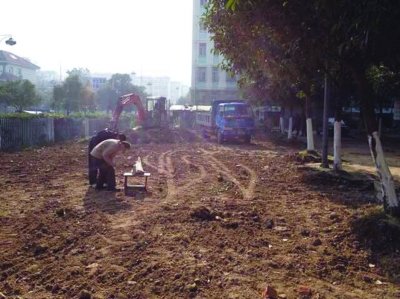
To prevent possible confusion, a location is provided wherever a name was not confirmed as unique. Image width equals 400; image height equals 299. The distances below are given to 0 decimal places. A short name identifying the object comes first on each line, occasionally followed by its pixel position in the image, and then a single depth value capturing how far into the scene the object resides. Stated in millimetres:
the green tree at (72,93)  54562
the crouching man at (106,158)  10070
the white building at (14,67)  72800
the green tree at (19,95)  44234
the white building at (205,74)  65062
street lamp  24572
